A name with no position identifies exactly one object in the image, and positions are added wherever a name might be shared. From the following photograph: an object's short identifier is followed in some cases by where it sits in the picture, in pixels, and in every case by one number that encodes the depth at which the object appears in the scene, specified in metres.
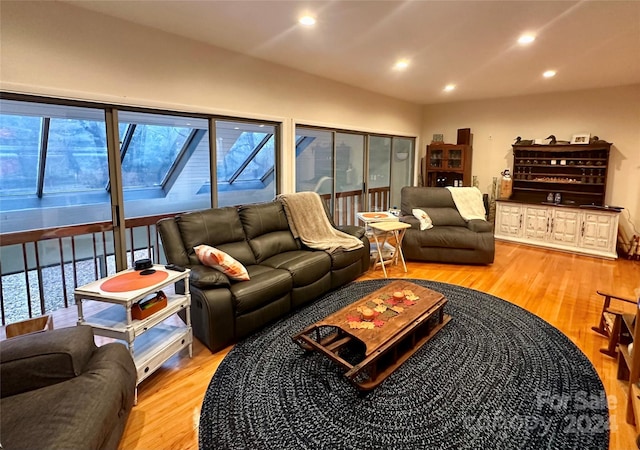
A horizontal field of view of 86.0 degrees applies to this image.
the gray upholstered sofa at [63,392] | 1.31
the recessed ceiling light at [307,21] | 2.80
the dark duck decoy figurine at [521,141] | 5.92
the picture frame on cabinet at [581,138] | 5.44
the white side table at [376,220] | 4.60
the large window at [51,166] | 2.74
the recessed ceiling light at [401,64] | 4.00
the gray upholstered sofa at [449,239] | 4.74
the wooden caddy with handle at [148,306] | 2.21
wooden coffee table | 2.21
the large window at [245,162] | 4.09
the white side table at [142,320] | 2.11
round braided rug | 1.83
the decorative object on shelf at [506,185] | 6.22
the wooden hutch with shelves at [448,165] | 6.68
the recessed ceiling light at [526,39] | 3.13
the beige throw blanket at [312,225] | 3.95
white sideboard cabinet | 5.20
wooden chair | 2.53
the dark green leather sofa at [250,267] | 2.68
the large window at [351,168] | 5.14
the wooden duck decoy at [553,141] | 5.64
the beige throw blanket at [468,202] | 5.38
